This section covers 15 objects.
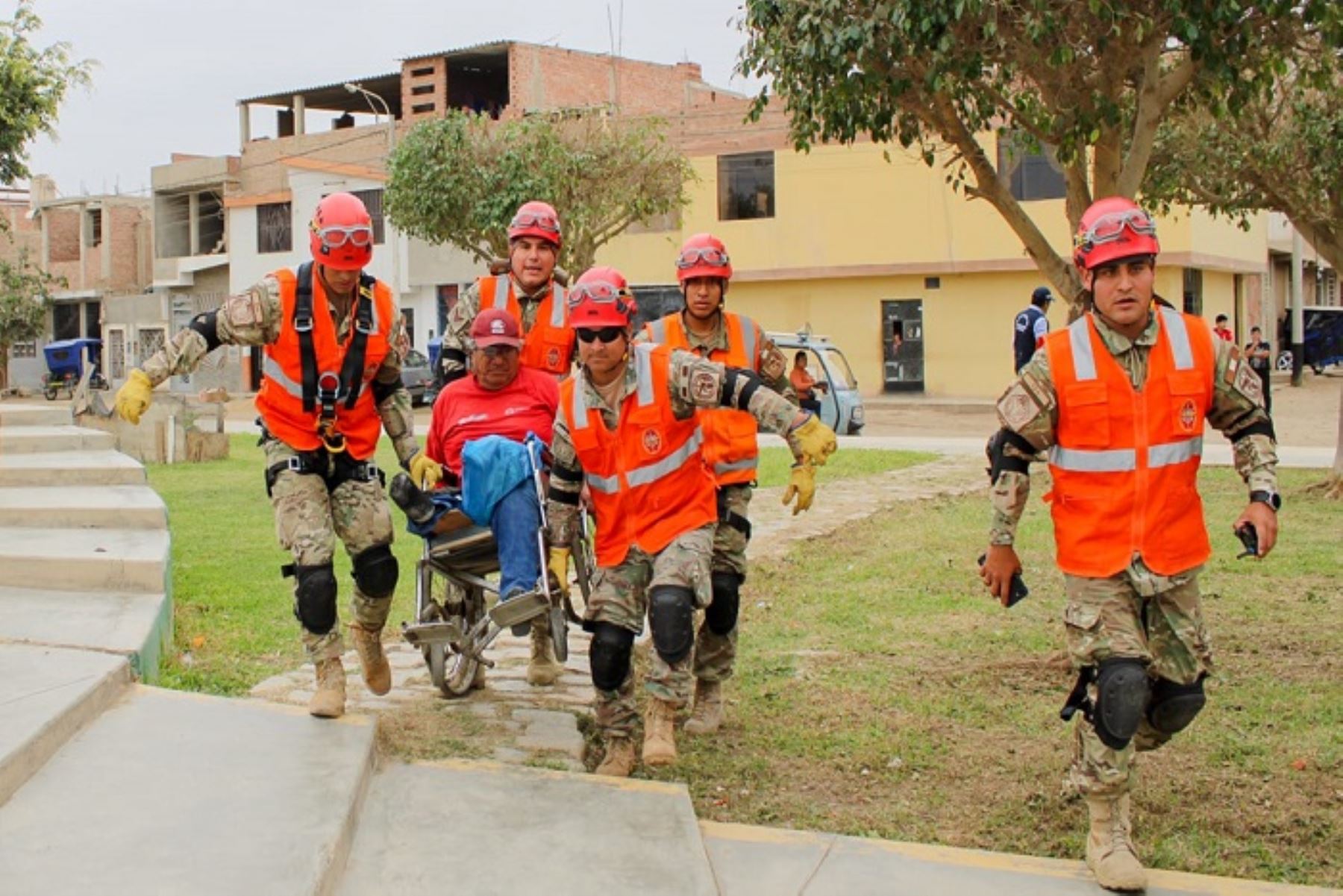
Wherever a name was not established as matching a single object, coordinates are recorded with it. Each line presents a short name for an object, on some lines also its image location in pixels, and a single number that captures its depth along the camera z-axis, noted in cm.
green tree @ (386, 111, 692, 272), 3145
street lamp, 3953
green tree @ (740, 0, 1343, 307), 769
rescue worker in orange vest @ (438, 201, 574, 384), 666
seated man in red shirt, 624
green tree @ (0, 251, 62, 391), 5073
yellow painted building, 3625
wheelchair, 570
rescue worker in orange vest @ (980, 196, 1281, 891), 462
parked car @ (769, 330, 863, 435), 2448
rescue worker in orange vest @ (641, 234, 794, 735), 628
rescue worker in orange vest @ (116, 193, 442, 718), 551
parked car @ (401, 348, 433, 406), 3347
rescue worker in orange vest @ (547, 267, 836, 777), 548
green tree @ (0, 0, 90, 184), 1834
